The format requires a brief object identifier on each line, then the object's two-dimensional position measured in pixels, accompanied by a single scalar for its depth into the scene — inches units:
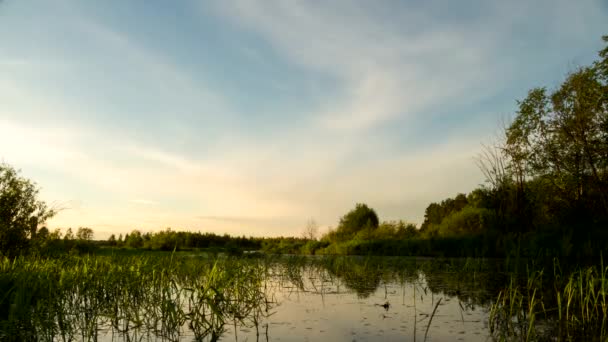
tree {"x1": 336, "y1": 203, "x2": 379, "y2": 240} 1468.8
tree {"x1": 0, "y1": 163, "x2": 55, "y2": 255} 413.1
